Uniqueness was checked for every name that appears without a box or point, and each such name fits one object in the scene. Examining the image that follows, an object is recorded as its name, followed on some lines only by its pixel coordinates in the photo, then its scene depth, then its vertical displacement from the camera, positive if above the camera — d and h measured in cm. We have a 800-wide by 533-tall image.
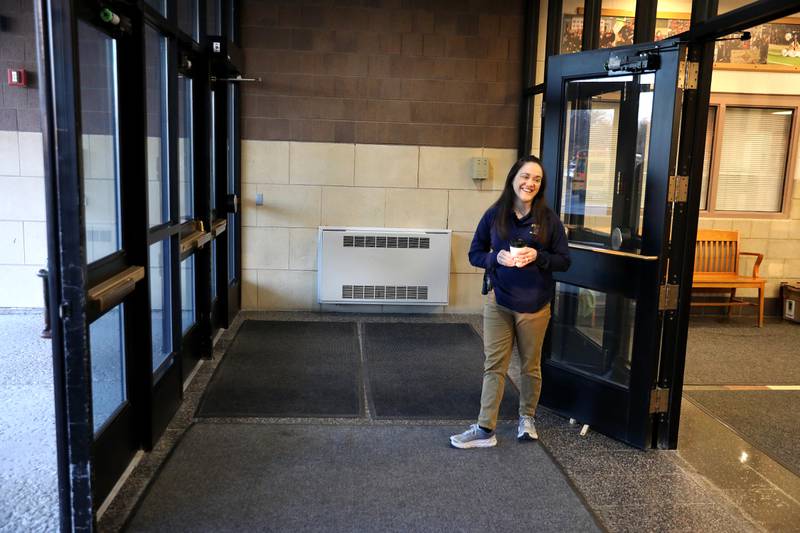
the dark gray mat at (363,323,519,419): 386 -132
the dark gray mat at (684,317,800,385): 463 -132
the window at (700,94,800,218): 641 +27
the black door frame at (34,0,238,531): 210 -36
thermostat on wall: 601 +7
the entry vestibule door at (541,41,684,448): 318 -22
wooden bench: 639 -69
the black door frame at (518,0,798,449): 298 -13
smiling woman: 315 -44
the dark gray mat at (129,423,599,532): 258 -133
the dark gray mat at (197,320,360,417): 375 -131
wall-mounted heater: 589 -82
